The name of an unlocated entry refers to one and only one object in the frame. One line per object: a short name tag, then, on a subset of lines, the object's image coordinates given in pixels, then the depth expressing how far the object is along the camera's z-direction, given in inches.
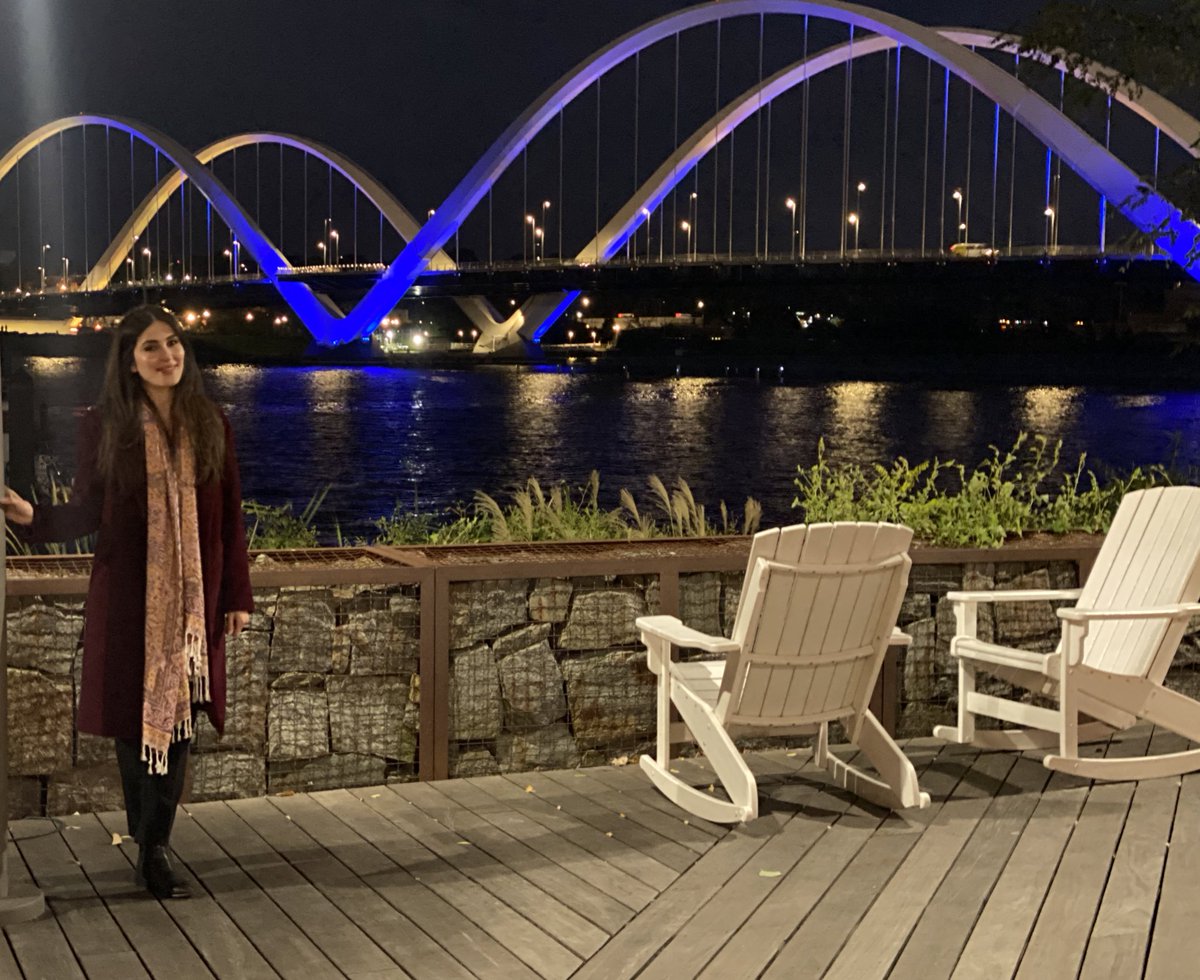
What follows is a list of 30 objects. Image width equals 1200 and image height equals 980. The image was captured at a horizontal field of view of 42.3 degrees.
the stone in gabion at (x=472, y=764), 172.4
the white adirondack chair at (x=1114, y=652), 168.9
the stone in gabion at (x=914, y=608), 193.3
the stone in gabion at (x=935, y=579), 193.8
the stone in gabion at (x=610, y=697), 177.8
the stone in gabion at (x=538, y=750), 174.4
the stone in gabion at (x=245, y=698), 161.9
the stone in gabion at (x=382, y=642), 167.6
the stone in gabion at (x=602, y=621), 177.3
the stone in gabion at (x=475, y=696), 172.2
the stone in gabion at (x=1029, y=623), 199.5
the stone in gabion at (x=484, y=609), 171.3
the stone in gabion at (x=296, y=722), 164.1
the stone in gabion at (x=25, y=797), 153.8
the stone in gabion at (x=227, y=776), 160.9
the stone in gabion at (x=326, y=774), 164.6
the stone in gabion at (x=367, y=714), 167.0
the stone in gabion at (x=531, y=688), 174.4
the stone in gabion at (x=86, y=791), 155.3
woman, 126.2
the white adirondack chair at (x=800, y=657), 150.8
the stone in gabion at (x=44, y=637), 154.6
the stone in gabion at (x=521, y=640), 173.9
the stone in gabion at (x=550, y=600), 174.7
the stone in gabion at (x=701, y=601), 184.2
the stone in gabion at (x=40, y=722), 154.3
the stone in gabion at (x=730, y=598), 185.8
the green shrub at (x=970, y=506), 207.2
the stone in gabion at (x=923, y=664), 194.1
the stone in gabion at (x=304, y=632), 164.4
